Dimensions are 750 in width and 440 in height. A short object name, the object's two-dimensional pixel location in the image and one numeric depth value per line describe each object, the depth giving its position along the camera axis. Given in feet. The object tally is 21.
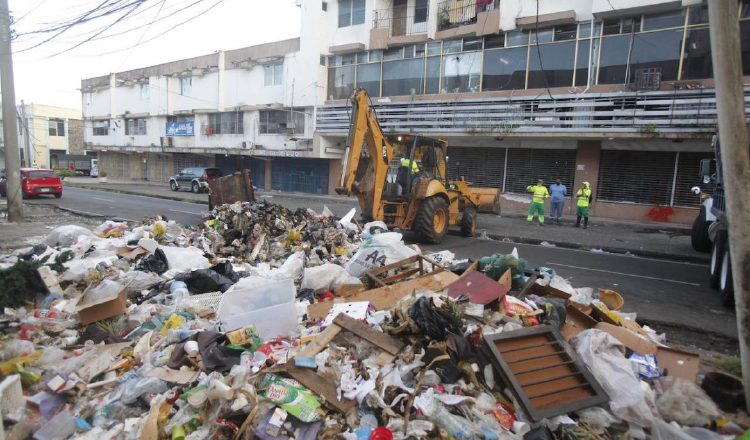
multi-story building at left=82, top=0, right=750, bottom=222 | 50.34
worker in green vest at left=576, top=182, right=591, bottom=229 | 45.09
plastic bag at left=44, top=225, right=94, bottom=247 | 25.75
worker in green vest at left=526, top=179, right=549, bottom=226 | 47.24
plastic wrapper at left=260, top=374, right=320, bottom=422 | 9.45
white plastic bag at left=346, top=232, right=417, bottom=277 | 19.39
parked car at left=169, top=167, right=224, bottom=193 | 84.28
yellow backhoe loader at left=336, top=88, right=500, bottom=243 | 28.04
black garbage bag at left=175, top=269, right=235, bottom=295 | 17.42
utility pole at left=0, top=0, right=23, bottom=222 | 37.42
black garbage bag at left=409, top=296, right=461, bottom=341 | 11.61
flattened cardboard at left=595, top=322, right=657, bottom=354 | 12.18
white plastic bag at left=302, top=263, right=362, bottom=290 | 17.65
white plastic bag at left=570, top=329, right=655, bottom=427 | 9.96
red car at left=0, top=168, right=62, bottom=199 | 63.26
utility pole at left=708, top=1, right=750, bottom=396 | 9.93
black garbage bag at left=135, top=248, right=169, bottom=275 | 19.53
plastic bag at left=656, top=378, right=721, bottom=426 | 9.76
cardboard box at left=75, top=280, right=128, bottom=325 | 13.92
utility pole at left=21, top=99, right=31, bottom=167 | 105.95
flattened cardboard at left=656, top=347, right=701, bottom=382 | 11.63
